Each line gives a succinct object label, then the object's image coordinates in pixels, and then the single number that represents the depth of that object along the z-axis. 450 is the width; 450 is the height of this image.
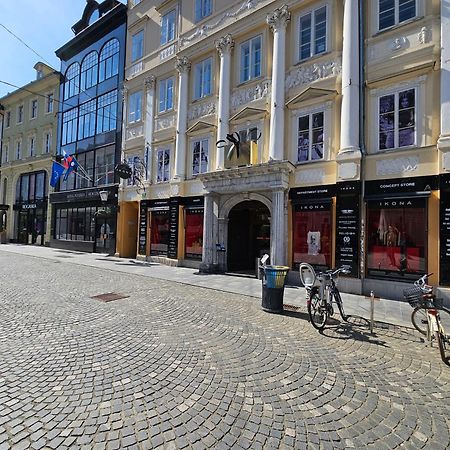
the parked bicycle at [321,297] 6.00
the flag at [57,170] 21.78
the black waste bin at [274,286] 6.98
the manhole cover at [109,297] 7.78
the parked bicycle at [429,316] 4.56
